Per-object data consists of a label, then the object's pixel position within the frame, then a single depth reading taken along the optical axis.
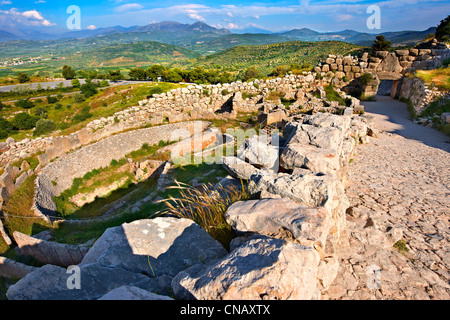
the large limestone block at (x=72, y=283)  2.64
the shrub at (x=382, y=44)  24.83
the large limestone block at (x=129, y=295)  2.14
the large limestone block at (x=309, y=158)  4.93
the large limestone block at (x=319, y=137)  5.79
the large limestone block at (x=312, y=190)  3.61
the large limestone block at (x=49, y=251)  6.28
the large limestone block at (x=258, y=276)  2.18
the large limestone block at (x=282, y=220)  2.98
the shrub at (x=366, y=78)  20.66
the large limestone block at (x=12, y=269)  5.93
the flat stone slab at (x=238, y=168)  5.28
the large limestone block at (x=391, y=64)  21.42
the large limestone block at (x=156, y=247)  3.38
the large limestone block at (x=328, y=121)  6.87
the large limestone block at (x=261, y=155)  5.64
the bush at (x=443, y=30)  23.66
